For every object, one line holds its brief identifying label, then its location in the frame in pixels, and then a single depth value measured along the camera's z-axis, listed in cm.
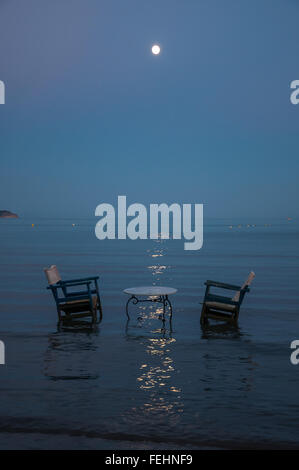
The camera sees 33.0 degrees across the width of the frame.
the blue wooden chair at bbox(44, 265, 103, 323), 1191
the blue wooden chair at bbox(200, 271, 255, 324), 1174
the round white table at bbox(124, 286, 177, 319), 1193
